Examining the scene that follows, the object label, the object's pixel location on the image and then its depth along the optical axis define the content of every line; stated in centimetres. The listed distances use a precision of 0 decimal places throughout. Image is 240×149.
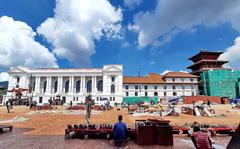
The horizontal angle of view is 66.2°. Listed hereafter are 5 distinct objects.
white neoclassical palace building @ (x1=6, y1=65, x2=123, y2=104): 6856
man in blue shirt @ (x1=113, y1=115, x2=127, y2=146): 757
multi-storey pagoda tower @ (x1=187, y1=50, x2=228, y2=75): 7394
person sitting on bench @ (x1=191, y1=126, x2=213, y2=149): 521
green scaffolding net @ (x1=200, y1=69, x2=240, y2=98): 6588
